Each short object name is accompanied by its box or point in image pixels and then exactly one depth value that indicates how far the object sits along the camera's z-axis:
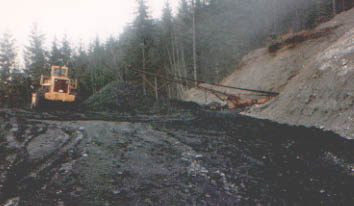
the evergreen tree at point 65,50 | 45.24
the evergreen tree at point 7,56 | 43.99
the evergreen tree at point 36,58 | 41.33
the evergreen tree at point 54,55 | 43.75
